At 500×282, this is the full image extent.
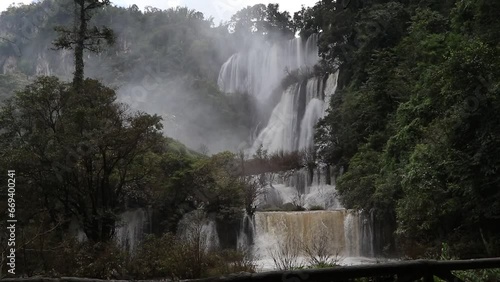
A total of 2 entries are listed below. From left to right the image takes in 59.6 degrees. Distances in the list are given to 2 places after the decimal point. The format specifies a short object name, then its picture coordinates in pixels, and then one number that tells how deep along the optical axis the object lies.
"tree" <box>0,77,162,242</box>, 14.37
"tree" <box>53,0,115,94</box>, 18.25
